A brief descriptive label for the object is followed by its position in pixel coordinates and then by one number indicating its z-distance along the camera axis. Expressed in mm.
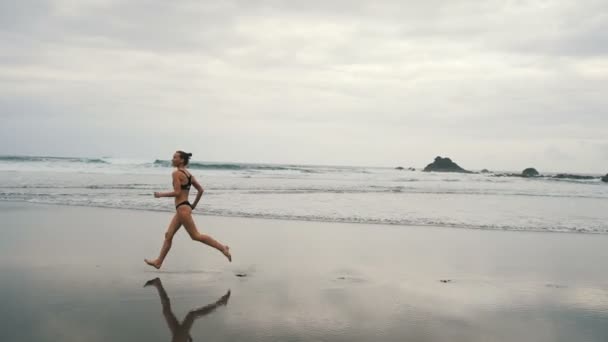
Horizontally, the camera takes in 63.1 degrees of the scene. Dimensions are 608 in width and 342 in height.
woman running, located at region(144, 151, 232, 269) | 7250
